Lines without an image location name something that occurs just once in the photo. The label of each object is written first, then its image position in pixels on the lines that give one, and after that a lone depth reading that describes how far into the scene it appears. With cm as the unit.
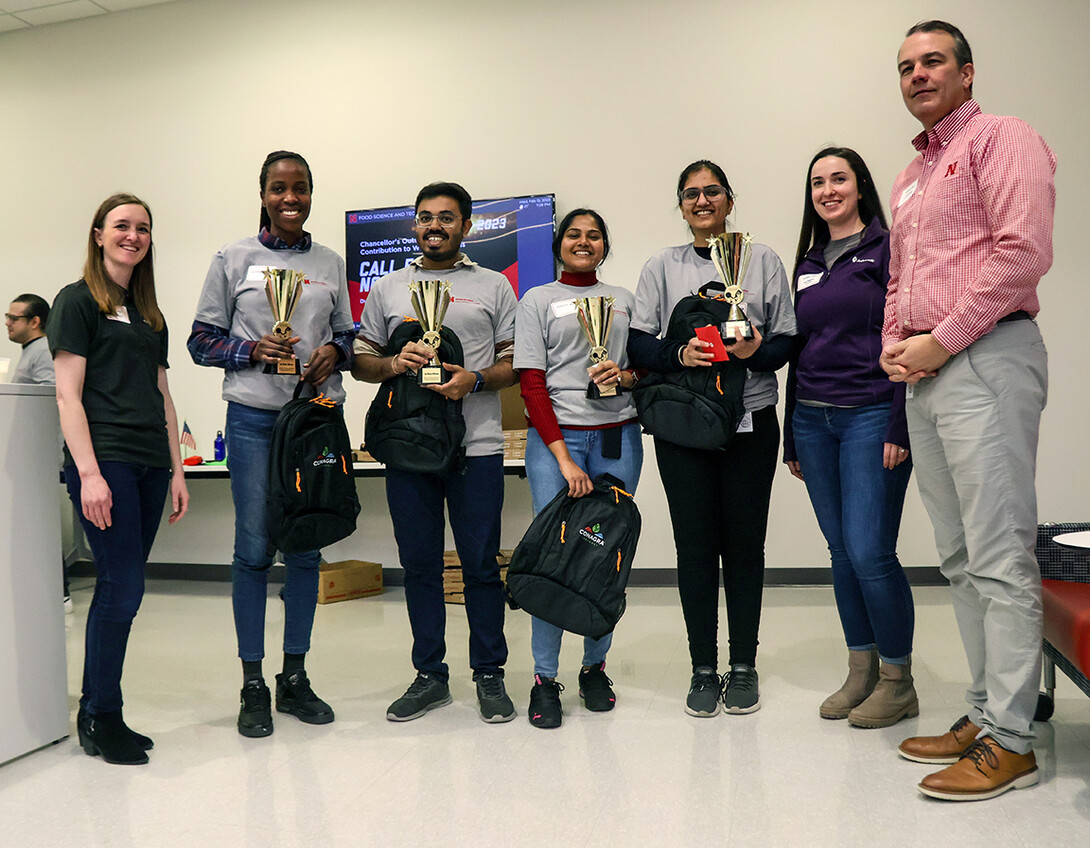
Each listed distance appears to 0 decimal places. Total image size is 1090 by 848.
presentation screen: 525
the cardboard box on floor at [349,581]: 493
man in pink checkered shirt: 199
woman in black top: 237
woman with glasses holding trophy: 267
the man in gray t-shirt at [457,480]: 276
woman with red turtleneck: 267
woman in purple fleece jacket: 249
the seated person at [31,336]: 488
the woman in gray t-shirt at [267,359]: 267
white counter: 250
